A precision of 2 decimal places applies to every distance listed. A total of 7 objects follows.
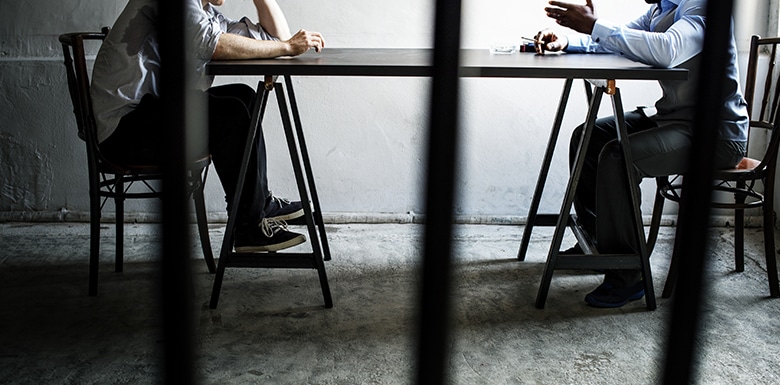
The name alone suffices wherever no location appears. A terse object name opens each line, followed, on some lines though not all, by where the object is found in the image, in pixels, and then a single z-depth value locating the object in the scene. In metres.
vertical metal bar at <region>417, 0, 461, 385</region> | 0.54
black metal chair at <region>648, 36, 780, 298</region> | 2.82
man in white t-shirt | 2.75
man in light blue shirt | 2.70
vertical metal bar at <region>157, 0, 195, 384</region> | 0.55
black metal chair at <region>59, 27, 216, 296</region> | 2.67
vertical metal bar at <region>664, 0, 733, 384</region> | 0.56
